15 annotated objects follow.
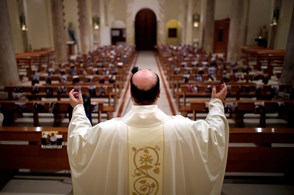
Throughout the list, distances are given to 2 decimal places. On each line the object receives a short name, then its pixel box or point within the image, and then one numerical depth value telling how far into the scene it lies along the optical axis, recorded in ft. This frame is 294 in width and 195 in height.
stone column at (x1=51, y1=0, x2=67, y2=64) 49.47
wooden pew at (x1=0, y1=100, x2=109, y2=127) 19.13
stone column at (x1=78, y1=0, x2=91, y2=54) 62.80
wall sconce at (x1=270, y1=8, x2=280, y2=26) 52.44
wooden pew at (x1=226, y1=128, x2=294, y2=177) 12.25
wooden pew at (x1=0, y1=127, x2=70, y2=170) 12.42
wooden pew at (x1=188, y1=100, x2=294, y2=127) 18.66
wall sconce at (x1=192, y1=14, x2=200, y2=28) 79.05
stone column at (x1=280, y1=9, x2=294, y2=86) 28.45
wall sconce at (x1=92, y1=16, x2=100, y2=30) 77.00
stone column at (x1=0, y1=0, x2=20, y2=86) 28.68
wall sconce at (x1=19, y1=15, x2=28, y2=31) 51.44
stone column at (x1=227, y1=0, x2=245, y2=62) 50.85
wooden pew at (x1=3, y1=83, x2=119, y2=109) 23.12
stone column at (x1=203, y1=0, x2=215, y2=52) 63.67
